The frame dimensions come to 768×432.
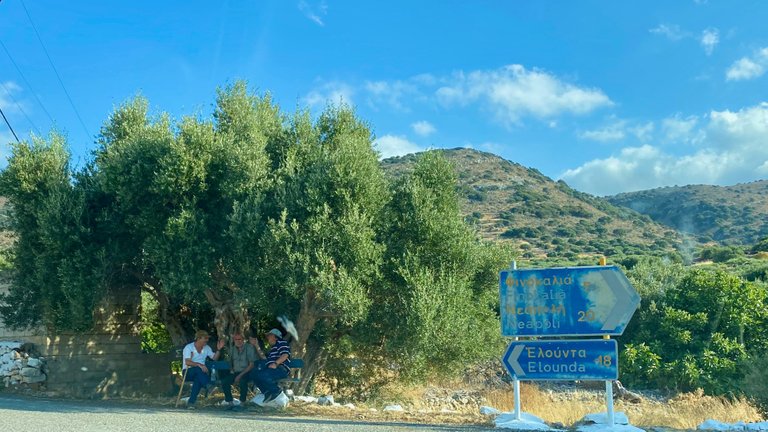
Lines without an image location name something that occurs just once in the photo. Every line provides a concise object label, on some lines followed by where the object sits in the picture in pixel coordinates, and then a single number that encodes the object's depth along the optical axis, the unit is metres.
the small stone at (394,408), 14.57
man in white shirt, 14.71
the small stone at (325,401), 14.81
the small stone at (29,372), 17.69
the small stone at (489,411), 13.06
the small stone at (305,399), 14.76
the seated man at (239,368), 14.73
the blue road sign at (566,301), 11.60
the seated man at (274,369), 14.32
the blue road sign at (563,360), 11.63
